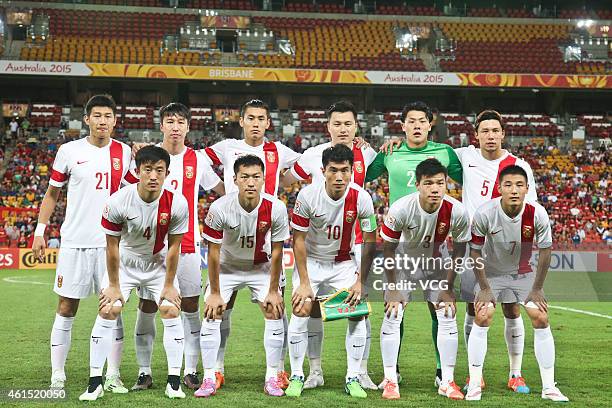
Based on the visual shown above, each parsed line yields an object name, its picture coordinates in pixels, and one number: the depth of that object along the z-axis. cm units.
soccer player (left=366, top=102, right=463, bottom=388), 1320
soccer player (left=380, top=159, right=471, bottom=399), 1196
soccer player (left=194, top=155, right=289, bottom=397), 1200
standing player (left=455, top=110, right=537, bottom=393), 1279
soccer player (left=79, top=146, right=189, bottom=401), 1144
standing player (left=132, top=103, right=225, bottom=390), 1252
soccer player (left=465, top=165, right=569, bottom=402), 1182
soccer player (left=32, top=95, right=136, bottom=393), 1220
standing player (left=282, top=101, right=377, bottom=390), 1285
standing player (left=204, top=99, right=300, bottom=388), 1354
